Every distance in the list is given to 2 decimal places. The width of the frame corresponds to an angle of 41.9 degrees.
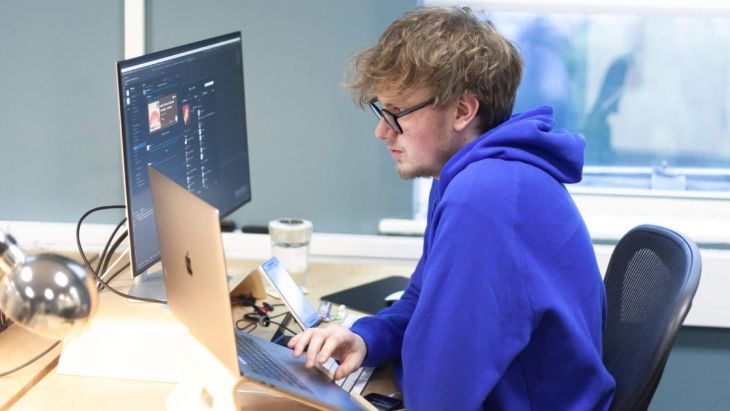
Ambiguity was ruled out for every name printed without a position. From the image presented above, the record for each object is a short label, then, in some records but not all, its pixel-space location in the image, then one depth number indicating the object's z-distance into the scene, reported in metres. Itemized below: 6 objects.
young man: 1.38
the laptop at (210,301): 1.18
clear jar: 2.26
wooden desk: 1.53
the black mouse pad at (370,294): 2.11
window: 2.62
